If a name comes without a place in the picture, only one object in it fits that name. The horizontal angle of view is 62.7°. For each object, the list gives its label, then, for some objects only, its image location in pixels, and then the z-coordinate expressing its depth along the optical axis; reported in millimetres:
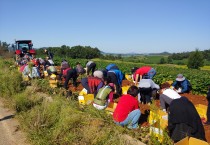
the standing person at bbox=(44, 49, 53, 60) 13176
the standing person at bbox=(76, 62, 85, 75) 9753
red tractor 17705
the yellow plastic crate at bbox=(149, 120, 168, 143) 3127
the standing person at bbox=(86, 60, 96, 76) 9827
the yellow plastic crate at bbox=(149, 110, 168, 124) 3338
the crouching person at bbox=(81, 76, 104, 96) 5819
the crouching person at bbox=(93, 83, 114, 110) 4577
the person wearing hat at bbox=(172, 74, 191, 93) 6825
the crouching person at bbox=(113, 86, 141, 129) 3786
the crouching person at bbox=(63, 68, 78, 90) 7434
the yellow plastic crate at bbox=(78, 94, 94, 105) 5244
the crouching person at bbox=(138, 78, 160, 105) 5382
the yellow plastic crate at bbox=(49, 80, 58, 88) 7356
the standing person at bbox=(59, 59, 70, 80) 8694
